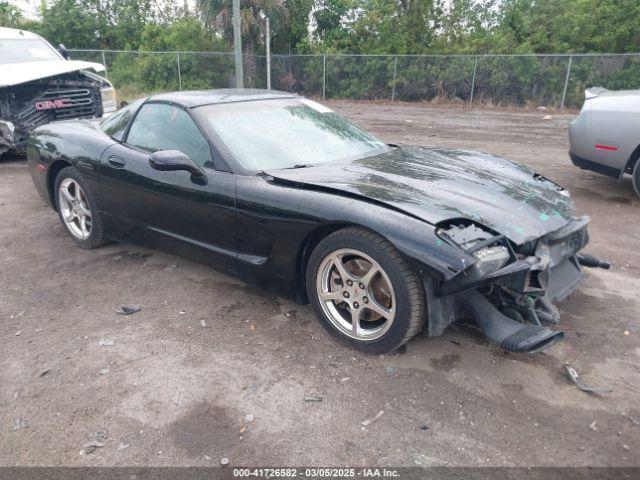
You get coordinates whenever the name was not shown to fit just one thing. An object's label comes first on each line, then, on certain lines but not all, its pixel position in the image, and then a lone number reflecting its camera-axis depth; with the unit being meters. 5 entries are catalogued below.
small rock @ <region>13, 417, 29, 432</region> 2.49
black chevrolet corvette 2.70
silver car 5.71
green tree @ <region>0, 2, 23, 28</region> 24.91
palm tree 20.00
